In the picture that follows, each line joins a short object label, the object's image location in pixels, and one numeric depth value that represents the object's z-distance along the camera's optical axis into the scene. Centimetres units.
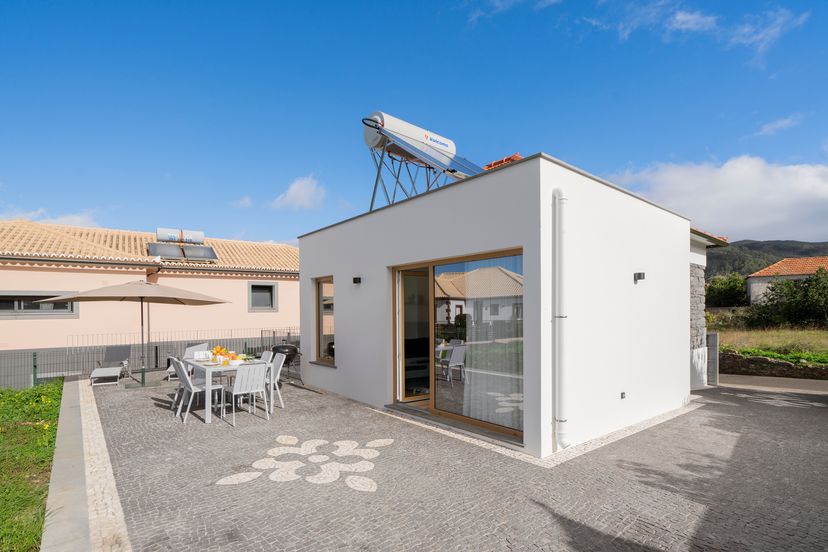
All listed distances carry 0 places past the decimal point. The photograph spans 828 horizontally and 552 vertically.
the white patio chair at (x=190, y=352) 932
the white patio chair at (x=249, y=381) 679
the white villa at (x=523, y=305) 509
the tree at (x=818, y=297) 1947
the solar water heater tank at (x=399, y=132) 965
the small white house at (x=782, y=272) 3359
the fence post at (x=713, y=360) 1030
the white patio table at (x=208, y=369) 669
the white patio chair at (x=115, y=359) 1118
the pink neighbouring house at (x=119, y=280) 1304
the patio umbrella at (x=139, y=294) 980
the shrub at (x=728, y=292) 3518
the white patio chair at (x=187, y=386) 681
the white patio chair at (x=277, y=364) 759
